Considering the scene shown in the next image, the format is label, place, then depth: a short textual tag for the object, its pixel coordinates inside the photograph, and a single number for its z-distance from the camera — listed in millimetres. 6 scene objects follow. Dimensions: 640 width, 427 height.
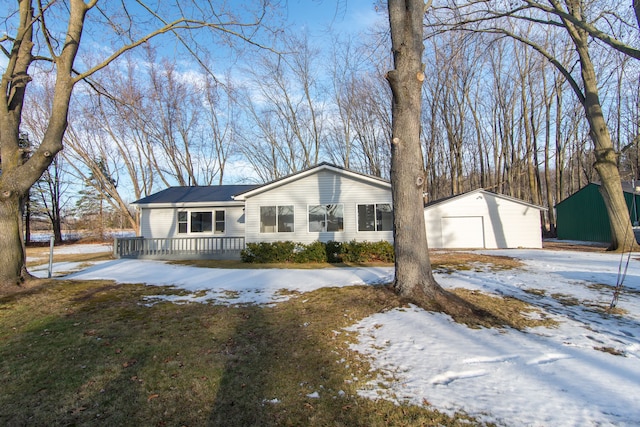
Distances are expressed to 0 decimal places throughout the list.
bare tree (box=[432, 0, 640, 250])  13427
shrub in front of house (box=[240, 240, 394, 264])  12977
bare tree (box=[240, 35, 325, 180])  30500
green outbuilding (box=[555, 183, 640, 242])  19844
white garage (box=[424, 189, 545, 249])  19703
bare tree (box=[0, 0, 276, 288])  6836
